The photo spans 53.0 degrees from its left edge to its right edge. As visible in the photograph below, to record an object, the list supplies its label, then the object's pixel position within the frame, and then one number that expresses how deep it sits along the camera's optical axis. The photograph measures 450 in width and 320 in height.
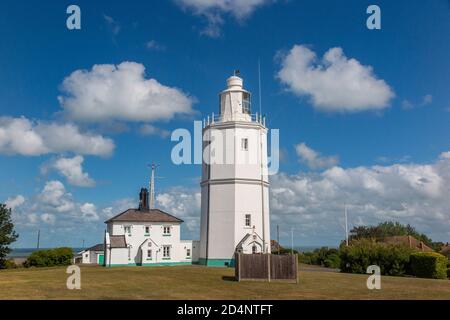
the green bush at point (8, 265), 42.70
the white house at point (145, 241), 39.00
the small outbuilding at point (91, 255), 51.91
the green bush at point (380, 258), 31.02
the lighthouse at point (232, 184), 37.69
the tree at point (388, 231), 68.12
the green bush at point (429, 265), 29.11
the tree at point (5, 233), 42.78
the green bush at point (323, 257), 39.31
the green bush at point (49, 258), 42.22
